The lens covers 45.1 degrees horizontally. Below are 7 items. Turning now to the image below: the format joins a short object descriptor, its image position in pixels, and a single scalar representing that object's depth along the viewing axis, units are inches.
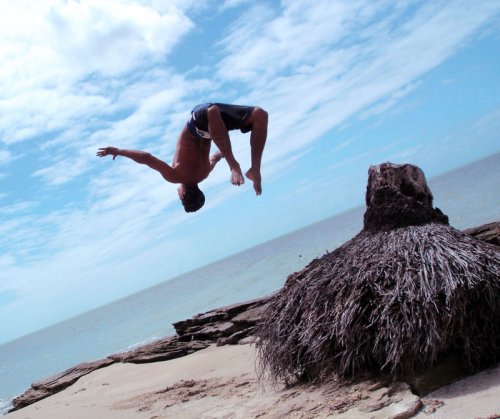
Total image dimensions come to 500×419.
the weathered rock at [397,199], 233.1
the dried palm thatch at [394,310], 177.8
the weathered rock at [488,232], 291.7
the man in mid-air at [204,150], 223.6
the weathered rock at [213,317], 387.5
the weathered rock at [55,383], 363.6
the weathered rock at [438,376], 175.1
